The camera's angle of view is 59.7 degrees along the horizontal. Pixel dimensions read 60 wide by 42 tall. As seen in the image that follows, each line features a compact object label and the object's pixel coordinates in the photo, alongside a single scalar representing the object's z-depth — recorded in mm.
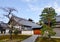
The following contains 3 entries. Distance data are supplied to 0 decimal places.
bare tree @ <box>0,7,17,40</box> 10890
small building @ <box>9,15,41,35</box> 16629
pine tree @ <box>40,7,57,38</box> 10632
